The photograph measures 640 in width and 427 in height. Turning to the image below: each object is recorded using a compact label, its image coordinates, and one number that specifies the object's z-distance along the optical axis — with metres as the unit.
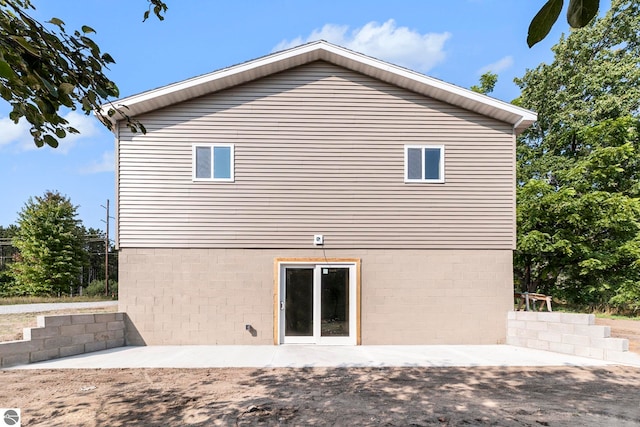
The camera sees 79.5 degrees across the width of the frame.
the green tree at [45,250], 24.69
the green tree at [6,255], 26.03
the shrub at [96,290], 26.27
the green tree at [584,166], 13.94
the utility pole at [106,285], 25.40
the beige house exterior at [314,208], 8.77
